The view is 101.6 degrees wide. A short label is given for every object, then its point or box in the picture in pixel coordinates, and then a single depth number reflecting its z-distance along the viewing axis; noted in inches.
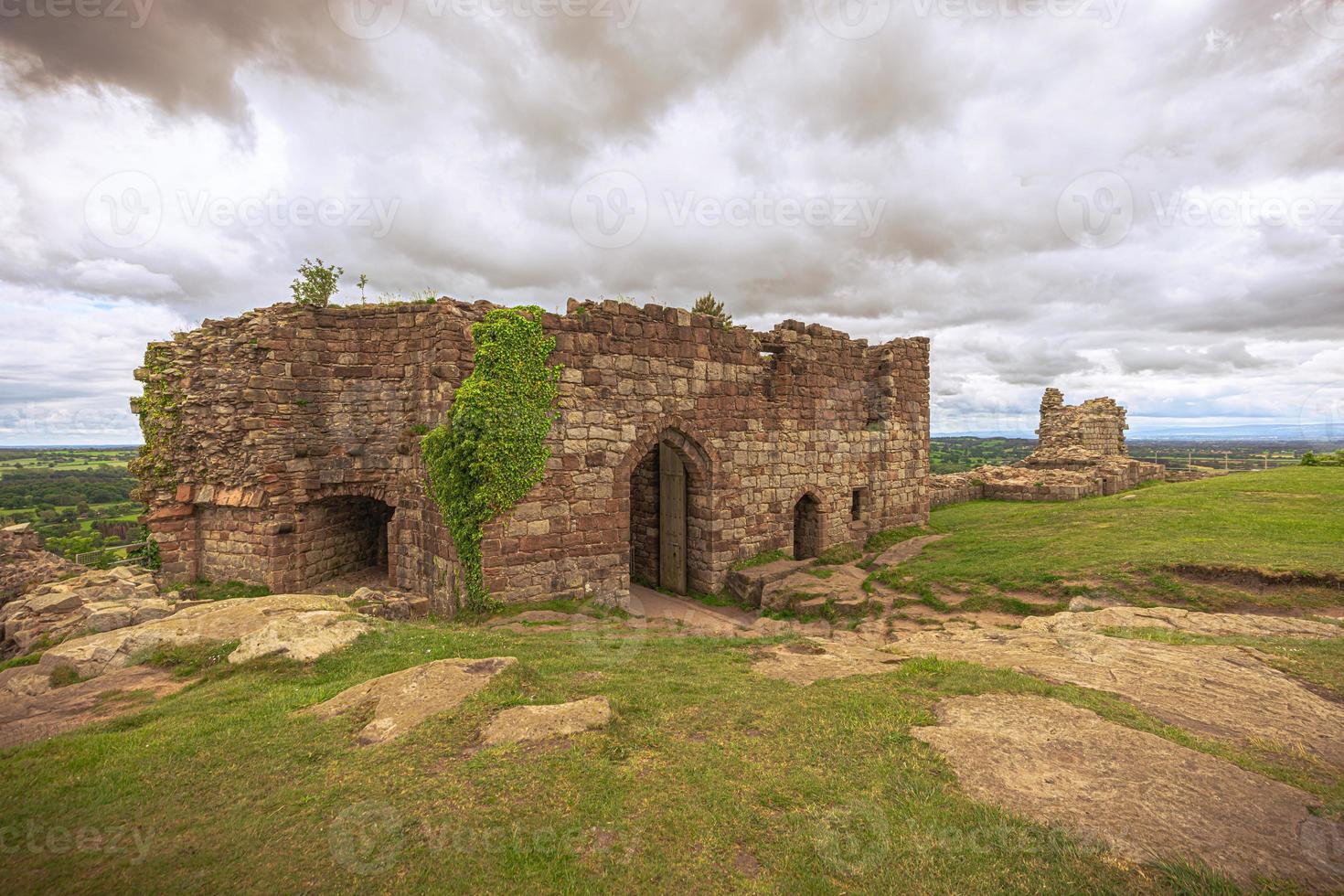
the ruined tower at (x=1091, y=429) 1061.8
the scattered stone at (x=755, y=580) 551.5
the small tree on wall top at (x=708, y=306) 964.6
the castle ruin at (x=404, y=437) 470.3
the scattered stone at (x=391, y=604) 390.3
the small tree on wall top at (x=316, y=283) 555.8
